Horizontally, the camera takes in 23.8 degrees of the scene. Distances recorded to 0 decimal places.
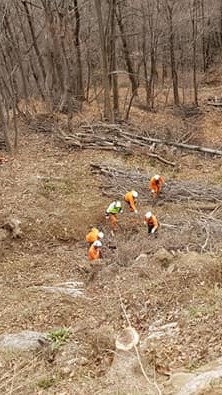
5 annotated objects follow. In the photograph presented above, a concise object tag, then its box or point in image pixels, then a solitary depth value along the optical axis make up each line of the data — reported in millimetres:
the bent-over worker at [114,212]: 13289
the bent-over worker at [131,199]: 13929
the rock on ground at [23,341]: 7539
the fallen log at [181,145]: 19453
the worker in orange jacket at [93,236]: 12156
